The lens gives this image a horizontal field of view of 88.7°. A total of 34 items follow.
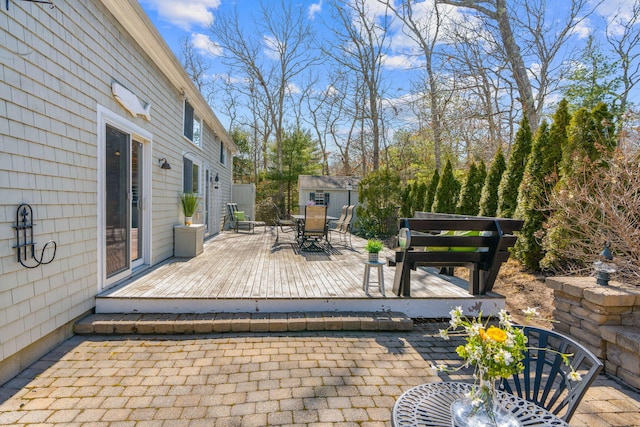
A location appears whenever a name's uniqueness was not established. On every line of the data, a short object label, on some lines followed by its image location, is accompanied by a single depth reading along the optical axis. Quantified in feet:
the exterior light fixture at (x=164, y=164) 17.03
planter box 19.36
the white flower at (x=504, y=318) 4.19
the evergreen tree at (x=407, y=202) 38.70
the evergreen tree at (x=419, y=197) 36.40
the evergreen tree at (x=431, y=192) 33.53
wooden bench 11.48
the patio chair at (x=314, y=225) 21.89
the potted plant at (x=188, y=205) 20.21
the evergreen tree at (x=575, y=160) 14.93
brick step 10.16
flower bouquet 3.77
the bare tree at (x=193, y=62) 57.06
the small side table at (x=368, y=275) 12.34
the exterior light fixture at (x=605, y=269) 9.16
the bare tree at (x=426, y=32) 37.75
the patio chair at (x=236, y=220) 34.55
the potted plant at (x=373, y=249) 12.41
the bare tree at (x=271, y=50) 54.54
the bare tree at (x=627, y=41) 27.86
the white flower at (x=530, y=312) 4.43
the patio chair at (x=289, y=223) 29.19
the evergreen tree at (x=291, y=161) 63.70
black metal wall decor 7.93
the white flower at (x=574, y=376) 3.94
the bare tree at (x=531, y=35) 28.12
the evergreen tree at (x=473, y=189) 26.47
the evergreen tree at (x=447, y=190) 30.50
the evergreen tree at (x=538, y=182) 17.48
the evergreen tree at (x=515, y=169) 20.29
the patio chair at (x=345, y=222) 25.63
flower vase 3.88
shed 52.54
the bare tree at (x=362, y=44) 46.37
